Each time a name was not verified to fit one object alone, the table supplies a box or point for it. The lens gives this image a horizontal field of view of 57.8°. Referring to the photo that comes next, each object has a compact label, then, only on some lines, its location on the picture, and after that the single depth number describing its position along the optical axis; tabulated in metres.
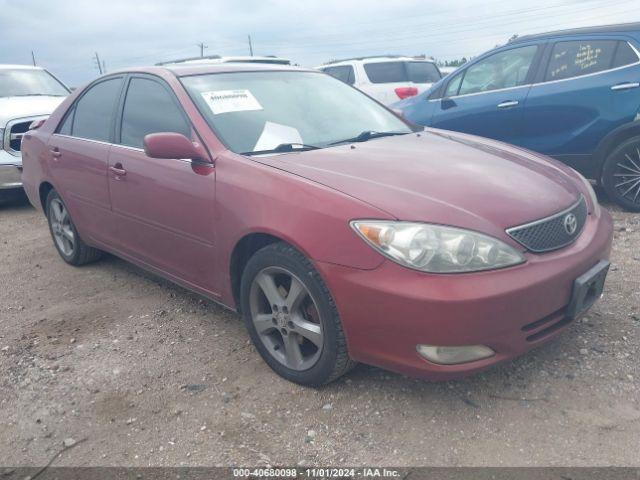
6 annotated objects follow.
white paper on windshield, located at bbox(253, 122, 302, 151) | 3.10
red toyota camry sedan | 2.30
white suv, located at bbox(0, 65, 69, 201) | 7.07
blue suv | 5.18
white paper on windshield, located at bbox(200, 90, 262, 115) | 3.27
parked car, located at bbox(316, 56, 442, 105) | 11.15
